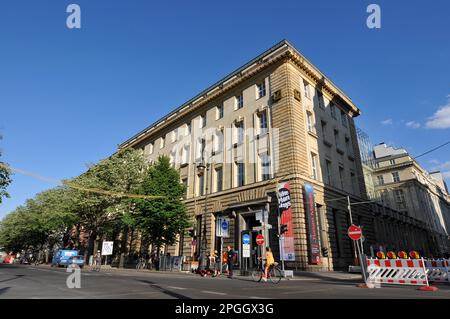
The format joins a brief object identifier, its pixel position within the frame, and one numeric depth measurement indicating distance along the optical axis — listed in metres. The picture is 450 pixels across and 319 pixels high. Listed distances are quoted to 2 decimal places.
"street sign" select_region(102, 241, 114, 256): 25.23
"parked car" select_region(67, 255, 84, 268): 30.80
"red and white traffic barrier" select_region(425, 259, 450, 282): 14.27
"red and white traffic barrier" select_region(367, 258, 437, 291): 12.03
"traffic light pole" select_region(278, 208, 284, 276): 20.06
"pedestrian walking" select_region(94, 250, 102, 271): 26.06
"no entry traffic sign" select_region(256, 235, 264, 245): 18.87
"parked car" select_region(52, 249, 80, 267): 35.66
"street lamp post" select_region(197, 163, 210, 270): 20.33
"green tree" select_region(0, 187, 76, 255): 39.50
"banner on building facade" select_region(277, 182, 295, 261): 20.84
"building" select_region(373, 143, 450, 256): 53.69
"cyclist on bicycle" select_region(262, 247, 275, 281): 14.13
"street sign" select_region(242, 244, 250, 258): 20.04
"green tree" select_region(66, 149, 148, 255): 32.56
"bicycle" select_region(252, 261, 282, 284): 14.59
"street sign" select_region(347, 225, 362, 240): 13.56
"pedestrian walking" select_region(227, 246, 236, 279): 17.71
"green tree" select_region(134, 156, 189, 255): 26.28
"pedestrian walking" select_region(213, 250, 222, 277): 19.59
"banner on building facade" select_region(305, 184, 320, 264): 20.49
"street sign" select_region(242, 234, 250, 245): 21.38
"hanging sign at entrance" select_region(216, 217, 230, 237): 23.02
